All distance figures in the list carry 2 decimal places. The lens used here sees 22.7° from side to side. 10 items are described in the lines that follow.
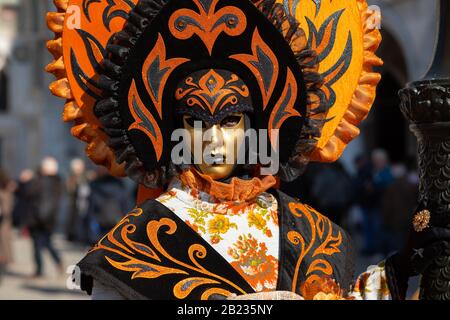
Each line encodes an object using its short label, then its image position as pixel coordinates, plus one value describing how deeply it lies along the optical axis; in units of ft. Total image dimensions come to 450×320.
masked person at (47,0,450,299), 11.91
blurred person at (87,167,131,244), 35.17
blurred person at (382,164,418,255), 38.60
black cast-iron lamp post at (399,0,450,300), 10.51
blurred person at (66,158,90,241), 50.14
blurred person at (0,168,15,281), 39.81
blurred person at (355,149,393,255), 44.09
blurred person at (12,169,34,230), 41.29
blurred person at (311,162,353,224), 34.03
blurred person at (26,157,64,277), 40.68
